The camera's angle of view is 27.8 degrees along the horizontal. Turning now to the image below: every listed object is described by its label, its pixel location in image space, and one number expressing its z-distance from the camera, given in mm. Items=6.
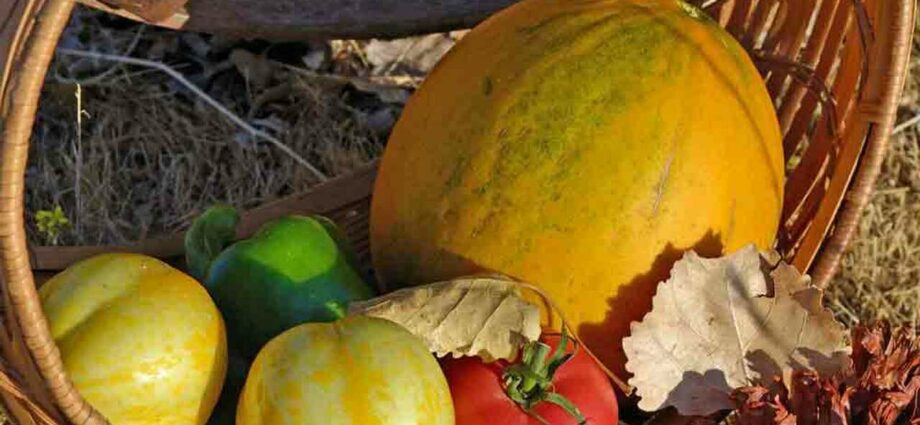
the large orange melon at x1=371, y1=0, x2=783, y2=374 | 850
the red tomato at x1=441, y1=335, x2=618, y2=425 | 807
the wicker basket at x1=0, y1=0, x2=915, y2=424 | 723
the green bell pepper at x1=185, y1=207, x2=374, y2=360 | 876
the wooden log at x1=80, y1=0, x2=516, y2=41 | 1101
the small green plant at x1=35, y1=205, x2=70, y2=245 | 1109
